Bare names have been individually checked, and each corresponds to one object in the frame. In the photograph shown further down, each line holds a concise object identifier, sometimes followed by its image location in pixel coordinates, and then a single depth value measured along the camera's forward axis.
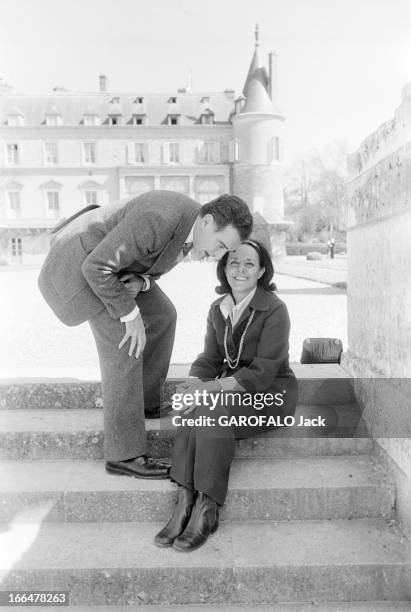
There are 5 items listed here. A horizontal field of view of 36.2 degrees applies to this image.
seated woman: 2.76
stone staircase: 2.58
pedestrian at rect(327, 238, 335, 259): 38.40
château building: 47.22
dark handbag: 4.30
